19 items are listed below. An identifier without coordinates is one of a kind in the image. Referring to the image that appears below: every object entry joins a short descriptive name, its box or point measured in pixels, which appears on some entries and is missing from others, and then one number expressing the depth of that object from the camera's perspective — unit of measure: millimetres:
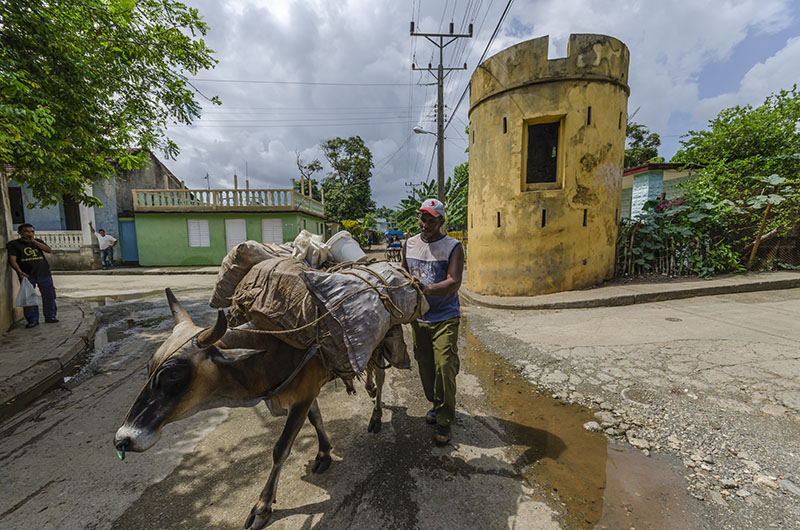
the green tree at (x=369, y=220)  31302
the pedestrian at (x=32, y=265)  5555
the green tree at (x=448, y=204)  15531
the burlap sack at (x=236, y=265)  2348
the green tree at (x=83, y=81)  3730
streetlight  14340
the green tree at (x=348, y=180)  31391
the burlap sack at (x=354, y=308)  1894
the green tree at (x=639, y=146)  23344
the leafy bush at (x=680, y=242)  8109
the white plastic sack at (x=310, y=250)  2754
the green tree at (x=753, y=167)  8062
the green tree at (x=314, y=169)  33050
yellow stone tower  7188
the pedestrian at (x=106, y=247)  15531
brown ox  1534
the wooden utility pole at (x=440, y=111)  14383
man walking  2695
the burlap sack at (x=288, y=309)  1943
